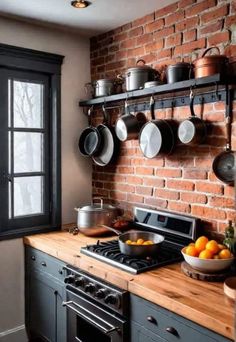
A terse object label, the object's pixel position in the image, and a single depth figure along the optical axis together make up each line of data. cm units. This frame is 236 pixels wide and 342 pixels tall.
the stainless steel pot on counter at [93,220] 247
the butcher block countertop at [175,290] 135
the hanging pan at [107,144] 274
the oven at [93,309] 176
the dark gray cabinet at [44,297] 228
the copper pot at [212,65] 190
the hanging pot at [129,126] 246
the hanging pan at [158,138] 224
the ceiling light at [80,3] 225
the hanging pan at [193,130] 204
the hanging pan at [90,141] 277
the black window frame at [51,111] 256
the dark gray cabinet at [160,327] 141
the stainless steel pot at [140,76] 233
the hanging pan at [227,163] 195
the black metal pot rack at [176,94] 192
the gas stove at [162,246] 189
